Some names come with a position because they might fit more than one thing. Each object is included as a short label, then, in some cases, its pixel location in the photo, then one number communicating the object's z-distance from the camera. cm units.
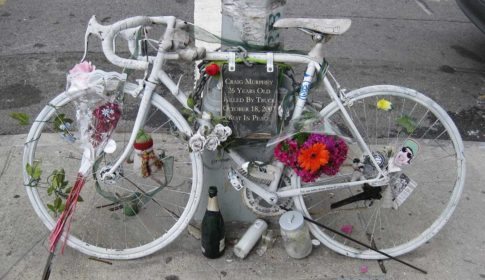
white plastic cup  310
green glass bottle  299
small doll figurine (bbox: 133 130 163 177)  304
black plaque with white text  279
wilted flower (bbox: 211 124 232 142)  277
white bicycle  274
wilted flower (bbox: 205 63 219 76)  273
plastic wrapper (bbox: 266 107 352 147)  279
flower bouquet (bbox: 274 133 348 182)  279
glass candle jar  300
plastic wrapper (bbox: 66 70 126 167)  270
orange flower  279
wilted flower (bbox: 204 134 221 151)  276
